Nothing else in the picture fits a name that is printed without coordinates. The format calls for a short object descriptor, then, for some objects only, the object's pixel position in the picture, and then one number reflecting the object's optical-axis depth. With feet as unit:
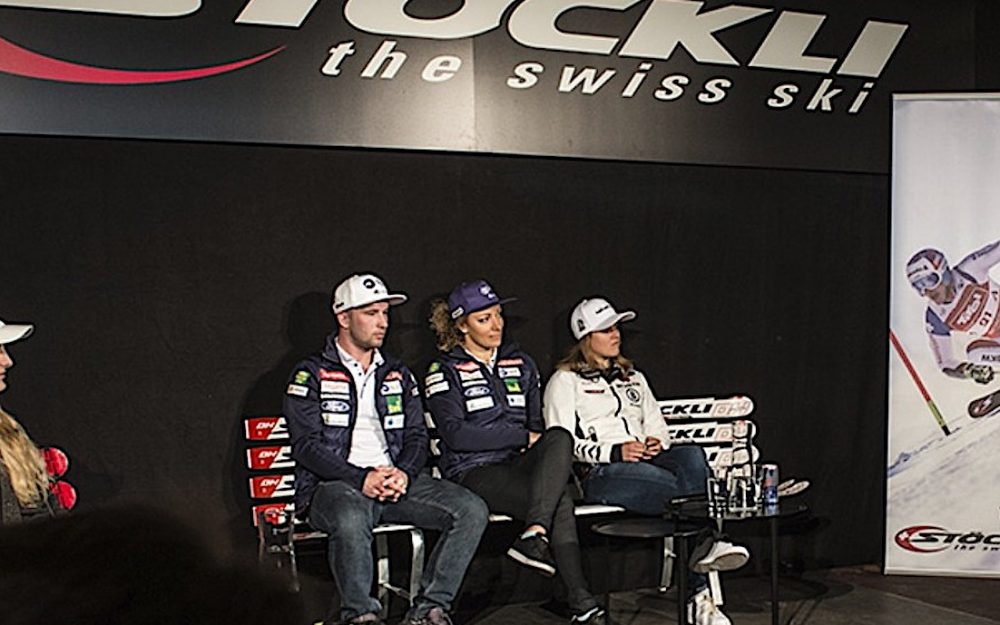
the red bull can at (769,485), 15.49
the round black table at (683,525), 15.04
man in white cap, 14.88
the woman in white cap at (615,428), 16.47
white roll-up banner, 18.75
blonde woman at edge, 13.44
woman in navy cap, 15.76
